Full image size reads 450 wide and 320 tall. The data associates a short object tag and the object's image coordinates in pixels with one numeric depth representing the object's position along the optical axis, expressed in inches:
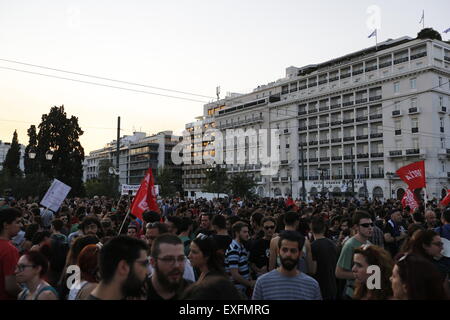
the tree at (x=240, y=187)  2139.5
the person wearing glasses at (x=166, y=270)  129.5
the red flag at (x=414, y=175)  482.7
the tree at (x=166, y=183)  2755.9
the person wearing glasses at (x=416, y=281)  104.3
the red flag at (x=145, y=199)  327.3
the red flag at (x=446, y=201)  413.7
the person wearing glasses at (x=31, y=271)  132.6
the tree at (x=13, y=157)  2392.2
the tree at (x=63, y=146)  1867.6
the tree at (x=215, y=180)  2392.7
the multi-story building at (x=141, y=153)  4001.0
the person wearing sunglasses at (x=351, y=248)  184.1
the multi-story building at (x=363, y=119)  1950.1
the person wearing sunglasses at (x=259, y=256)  224.7
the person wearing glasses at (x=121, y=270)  107.1
